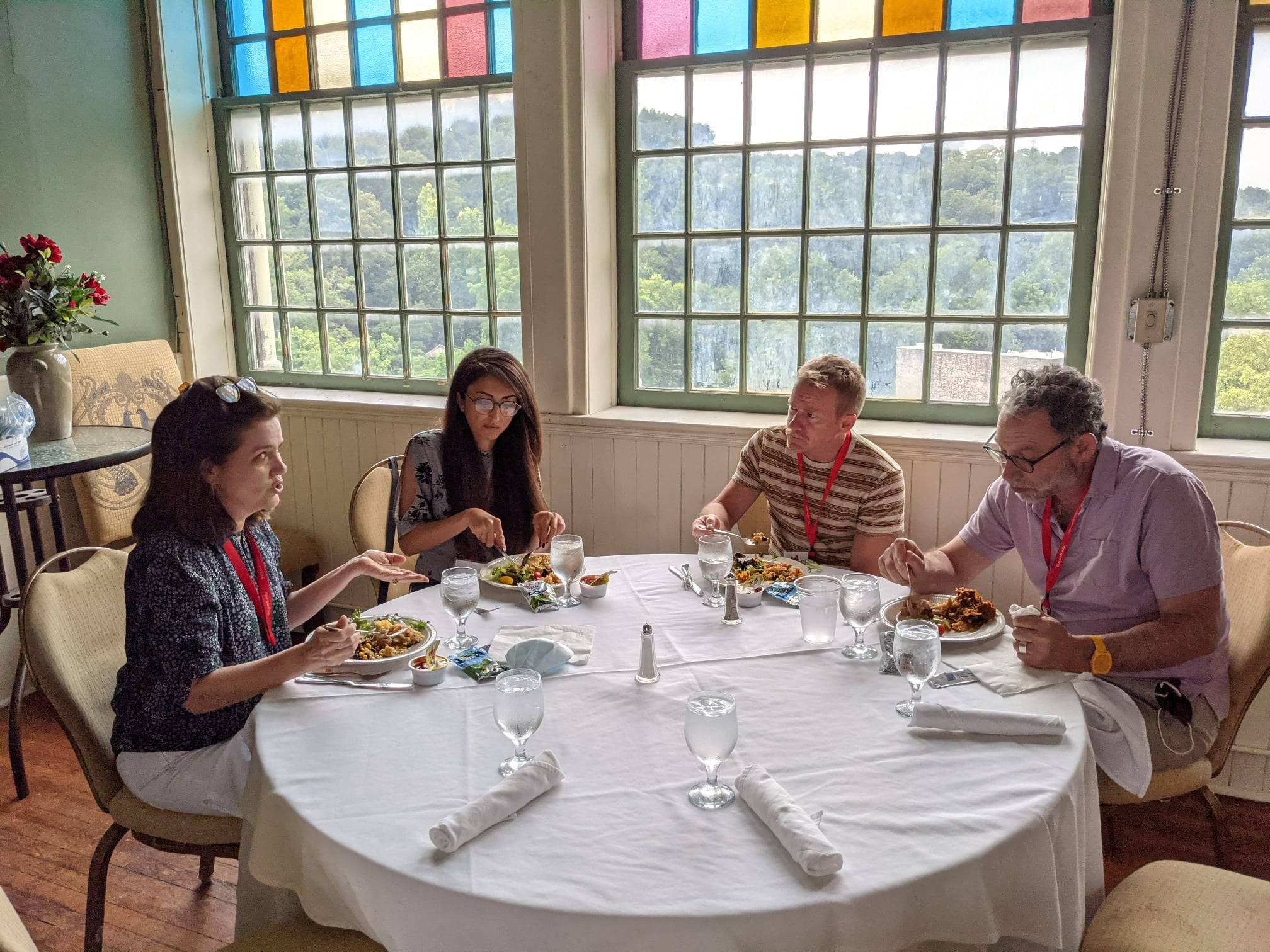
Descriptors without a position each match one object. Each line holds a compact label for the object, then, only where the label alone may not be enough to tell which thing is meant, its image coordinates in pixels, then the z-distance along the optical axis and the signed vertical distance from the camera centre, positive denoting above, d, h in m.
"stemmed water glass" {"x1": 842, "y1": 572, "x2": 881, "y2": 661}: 1.70 -0.56
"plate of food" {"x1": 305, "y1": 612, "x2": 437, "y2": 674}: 1.68 -0.65
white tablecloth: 1.11 -0.70
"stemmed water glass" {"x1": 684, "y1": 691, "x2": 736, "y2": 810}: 1.23 -0.58
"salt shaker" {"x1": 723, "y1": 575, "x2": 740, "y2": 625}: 1.95 -0.65
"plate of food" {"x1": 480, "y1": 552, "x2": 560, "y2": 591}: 2.12 -0.64
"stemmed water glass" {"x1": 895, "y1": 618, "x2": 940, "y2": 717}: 1.45 -0.56
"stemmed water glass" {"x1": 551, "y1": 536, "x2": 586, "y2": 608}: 1.99 -0.56
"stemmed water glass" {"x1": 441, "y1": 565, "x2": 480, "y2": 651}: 1.73 -0.55
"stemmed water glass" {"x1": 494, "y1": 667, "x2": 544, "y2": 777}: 1.30 -0.57
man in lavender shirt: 1.85 -0.54
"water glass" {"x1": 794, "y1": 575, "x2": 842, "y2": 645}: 1.76 -0.59
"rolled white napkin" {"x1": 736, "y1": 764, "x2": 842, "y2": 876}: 1.12 -0.67
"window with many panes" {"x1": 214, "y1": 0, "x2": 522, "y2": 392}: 3.56 +0.41
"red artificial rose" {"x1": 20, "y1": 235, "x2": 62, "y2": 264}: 2.84 +0.15
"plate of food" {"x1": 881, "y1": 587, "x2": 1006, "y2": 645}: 1.82 -0.65
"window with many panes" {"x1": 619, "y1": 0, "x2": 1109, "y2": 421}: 2.91 +0.31
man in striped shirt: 2.51 -0.52
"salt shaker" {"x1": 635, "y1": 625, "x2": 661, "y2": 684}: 1.67 -0.65
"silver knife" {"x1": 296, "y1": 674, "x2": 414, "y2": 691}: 1.64 -0.68
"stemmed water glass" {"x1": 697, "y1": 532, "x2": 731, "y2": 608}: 1.99 -0.56
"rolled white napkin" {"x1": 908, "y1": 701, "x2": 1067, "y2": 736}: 1.45 -0.66
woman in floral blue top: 1.61 -0.56
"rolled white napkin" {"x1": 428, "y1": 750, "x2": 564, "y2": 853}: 1.19 -0.67
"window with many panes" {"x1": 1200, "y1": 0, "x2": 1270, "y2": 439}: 2.64 +0.05
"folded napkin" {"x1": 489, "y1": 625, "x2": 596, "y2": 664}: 1.79 -0.67
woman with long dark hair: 2.51 -0.49
